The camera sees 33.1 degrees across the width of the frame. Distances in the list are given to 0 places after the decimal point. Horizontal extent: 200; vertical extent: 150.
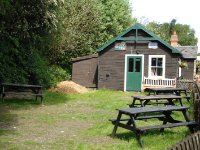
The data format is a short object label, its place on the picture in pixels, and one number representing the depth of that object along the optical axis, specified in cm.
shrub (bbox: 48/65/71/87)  2420
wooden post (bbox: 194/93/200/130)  862
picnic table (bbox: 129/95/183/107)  1178
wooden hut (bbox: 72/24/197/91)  2466
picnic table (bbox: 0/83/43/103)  1536
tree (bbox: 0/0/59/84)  1609
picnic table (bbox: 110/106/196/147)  804
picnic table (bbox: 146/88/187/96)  1498
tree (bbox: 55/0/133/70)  3000
